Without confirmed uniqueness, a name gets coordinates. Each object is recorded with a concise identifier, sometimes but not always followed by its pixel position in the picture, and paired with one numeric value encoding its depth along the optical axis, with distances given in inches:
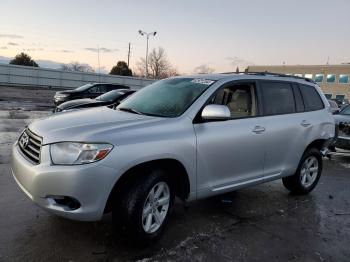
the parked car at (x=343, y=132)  367.5
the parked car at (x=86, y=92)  695.4
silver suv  134.3
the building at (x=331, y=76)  2482.7
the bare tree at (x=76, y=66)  3377.0
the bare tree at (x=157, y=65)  2696.9
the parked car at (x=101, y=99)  383.6
